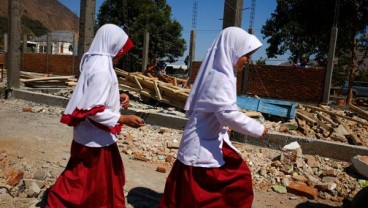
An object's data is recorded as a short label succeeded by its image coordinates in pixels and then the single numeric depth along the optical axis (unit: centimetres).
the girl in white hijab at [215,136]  245
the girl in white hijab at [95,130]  284
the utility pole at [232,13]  567
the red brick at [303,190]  452
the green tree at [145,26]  3142
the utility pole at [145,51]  1508
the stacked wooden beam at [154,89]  870
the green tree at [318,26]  1725
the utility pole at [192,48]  1522
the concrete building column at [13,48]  1026
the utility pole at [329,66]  1119
